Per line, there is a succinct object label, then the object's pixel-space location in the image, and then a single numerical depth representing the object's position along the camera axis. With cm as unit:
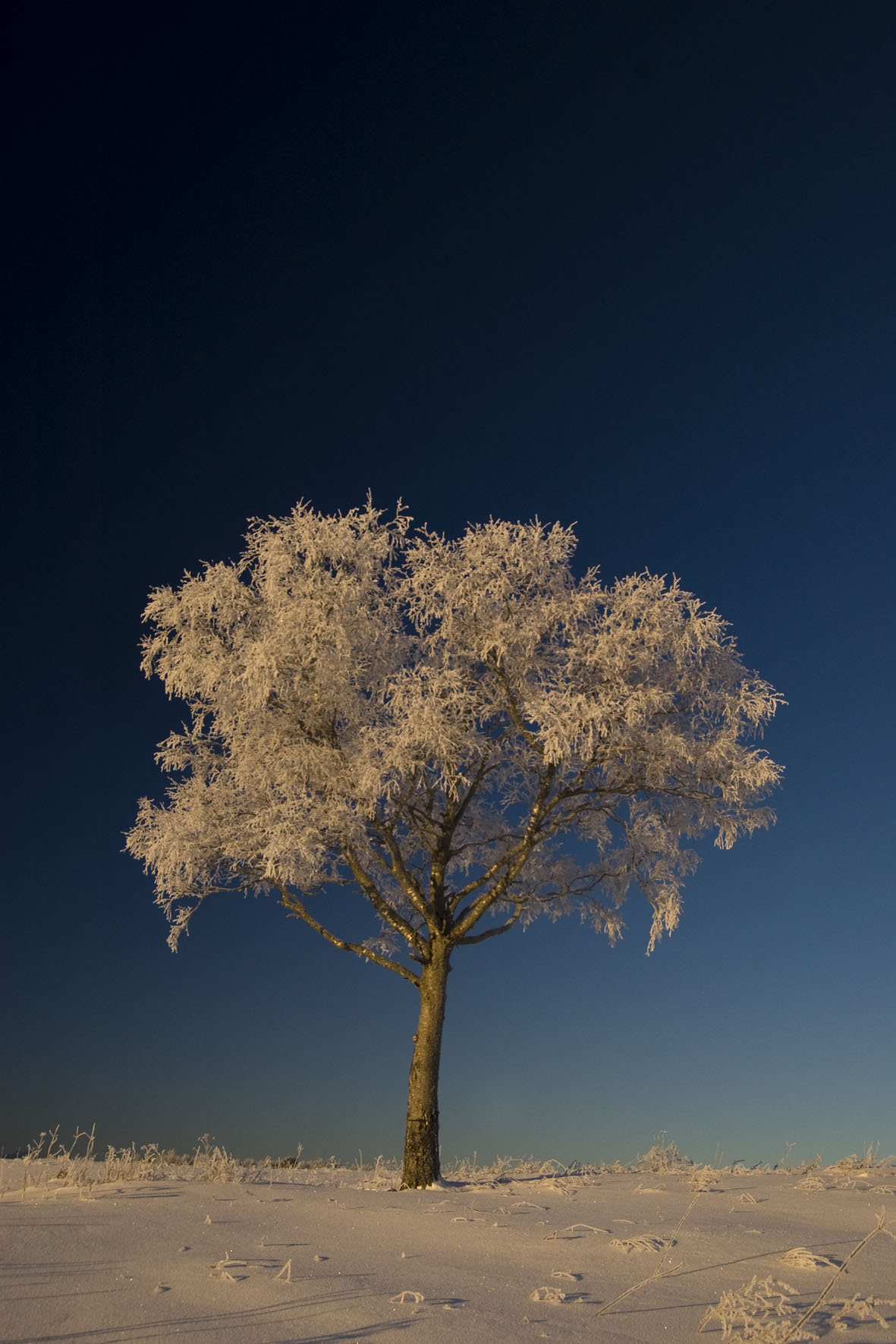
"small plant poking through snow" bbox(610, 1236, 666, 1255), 741
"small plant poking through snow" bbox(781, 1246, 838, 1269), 700
